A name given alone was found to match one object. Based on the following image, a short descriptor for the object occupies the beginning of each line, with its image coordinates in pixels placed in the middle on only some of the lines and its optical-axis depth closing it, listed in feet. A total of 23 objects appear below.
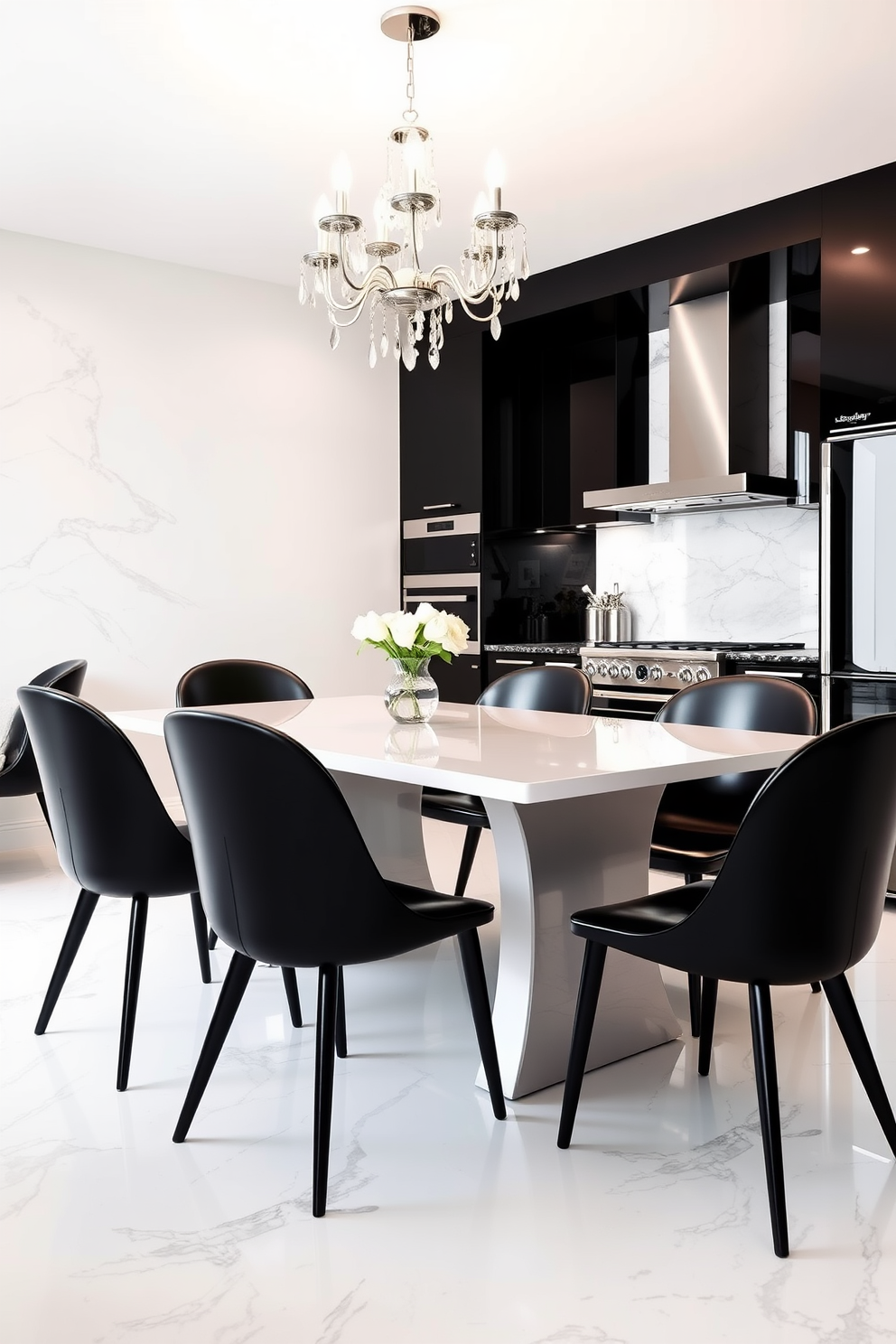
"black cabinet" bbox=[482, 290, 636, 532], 17.37
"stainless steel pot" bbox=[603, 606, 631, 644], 17.56
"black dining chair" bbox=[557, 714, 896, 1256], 5.37
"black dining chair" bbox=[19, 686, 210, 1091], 7.27
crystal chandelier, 8.81
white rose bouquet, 8.44
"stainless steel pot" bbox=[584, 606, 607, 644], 17.65
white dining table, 6.35
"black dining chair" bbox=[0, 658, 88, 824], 12.80
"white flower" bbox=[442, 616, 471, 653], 8.50
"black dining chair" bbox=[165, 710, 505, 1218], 5.71
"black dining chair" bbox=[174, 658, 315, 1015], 11.35
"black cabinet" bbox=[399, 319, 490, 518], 17.74
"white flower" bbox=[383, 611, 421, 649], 8.41
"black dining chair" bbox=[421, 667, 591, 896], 10.28
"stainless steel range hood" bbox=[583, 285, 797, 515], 15.33
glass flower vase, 8.83
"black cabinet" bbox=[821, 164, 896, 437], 12.17
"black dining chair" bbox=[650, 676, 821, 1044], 8.58
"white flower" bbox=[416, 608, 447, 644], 8.41
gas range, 13.80
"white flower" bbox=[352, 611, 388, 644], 8.54
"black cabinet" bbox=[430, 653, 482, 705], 17.76
